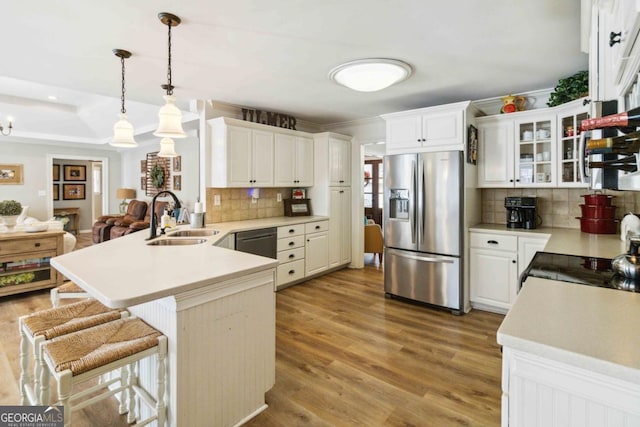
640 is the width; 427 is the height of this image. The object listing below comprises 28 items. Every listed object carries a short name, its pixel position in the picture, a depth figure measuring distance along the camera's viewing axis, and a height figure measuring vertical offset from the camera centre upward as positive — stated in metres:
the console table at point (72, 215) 8.89 -0.14
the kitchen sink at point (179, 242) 2.60 -0.26
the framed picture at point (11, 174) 7.27 +0.80
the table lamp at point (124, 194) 8.18 +0.39
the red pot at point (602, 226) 2.86 -0.15
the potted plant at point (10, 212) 4.06 -0.03
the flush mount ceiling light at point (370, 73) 2.75 +1.19
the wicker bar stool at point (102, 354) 1.28 -0.60
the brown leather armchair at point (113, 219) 6.64 -0.20
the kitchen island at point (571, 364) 0.78 -0.38
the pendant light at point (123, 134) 2.86 +0.66
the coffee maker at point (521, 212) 3.36 -0.03
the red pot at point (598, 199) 2.86 +0.09
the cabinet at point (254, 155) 3.89 +0.69
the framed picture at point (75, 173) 9.21 +1.05
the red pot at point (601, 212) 2.85 -0.02
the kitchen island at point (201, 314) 1.48 -0.53
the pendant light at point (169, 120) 2.37 +0.65
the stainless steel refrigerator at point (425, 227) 3.40 -0.19
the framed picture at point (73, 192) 9.14 +0.51
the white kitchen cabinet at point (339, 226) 4.92 -0.25
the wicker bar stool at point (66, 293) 2.00 -0.51
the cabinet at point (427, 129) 3.38 +0.86
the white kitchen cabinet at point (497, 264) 3.19 -0.56
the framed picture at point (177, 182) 6.82 +0.58
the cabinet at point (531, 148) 3.16 +0.63
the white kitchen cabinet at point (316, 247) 4.50 -0.53
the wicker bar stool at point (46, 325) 1.58 -0.58
